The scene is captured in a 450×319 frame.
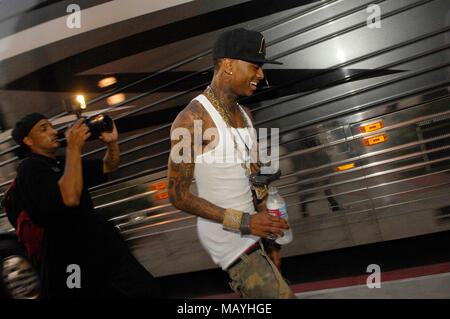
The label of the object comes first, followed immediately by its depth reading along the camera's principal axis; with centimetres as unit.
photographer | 228
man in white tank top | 189
